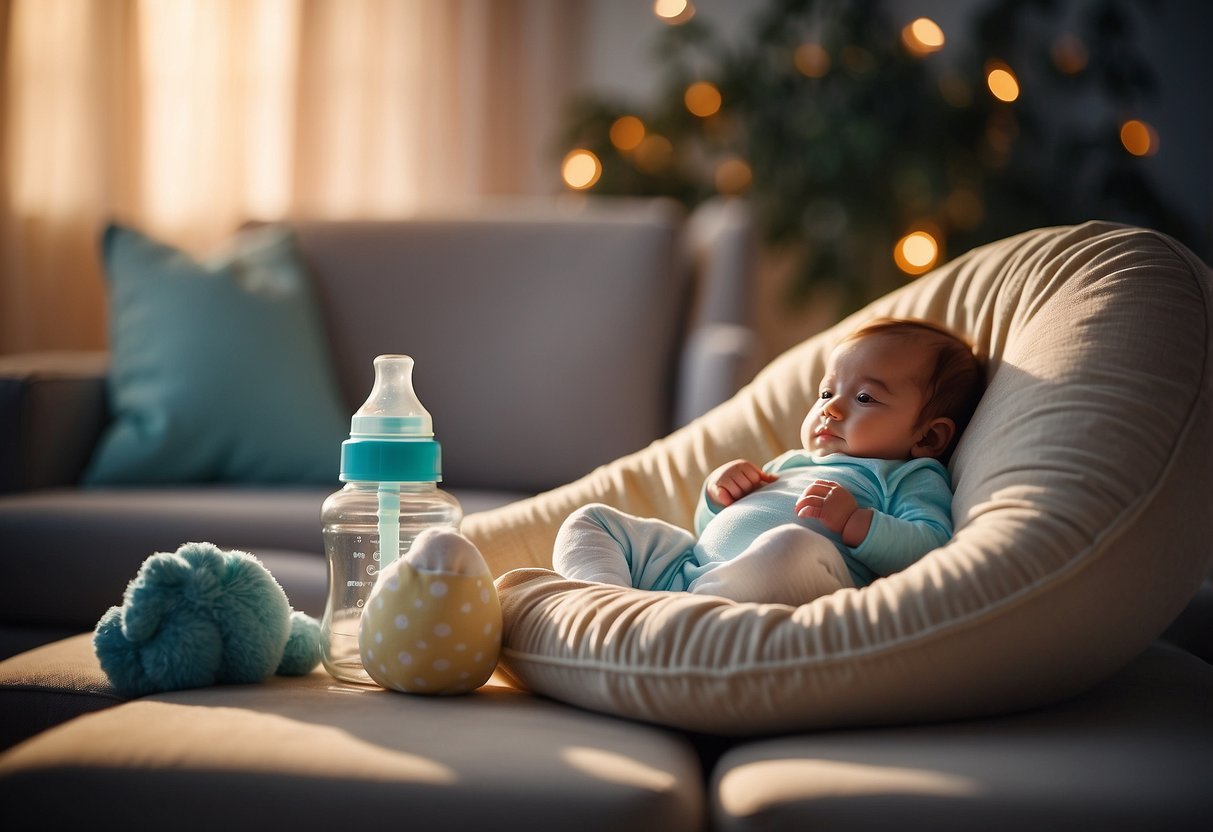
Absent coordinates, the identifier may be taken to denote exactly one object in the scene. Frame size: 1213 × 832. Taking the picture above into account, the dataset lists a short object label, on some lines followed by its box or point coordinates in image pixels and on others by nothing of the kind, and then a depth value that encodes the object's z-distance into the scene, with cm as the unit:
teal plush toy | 99
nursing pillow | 89
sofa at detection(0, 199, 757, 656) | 195
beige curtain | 305
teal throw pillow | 206
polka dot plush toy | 96
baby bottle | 102
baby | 105
